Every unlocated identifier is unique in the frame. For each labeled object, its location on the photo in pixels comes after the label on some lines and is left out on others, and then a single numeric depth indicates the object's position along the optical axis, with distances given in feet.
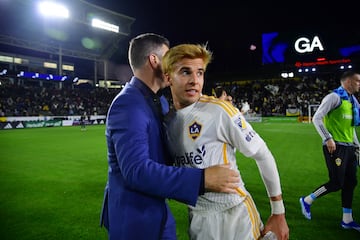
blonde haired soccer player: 5.95
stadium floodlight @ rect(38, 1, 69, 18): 110.22
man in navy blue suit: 4.96
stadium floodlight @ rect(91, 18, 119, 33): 130.21
